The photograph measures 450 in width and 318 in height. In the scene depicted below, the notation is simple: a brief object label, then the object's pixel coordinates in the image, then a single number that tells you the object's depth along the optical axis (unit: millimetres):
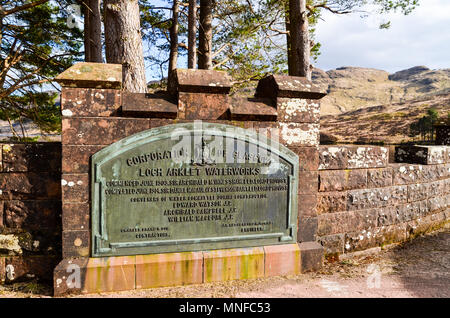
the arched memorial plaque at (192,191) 2680
